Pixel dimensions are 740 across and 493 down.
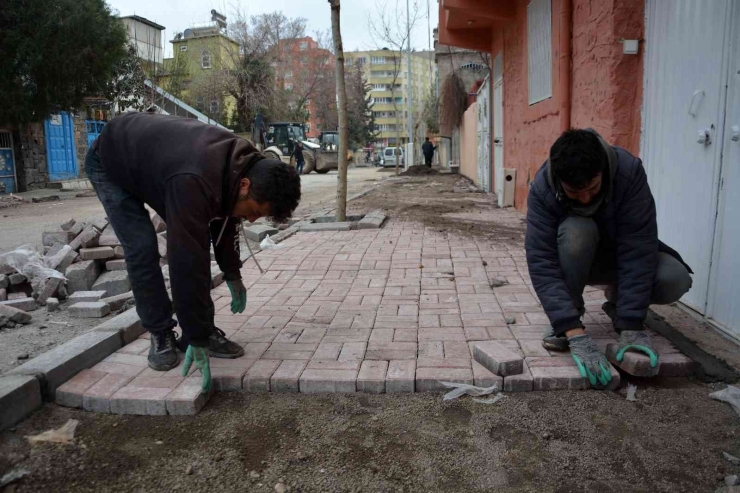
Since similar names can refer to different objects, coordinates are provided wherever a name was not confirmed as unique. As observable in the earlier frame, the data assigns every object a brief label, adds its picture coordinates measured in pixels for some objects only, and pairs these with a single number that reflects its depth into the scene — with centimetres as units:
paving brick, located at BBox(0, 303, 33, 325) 386
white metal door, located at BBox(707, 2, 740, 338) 285
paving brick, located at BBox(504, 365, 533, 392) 255
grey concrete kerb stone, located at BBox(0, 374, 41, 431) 231
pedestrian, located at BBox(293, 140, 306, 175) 2407
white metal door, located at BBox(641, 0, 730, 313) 308
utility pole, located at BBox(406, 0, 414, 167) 2608
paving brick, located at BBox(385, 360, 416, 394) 259
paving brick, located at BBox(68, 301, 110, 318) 409
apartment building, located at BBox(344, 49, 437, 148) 9094
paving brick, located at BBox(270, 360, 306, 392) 262
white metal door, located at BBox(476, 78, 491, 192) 1259
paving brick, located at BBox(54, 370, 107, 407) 254
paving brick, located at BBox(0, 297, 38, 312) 421
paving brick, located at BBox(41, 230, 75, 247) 574
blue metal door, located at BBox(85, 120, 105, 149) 2336
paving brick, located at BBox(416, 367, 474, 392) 259
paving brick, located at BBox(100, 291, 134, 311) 421
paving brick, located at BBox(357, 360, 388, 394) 259
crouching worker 258
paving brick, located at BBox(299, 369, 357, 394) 261
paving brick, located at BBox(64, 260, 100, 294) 494
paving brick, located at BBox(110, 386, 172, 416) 246
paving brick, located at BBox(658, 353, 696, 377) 262
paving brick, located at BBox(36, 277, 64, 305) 445
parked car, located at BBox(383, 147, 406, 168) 4216
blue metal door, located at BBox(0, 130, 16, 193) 1678
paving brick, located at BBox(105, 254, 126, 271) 527
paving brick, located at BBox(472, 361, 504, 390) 256
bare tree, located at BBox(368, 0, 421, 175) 2608
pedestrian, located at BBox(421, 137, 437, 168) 2809
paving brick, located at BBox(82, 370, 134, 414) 250
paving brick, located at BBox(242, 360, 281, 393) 264
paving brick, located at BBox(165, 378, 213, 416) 243
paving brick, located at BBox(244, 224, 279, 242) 700
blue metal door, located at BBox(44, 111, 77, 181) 2009
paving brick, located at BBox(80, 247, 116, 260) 519
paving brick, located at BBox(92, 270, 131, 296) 487
